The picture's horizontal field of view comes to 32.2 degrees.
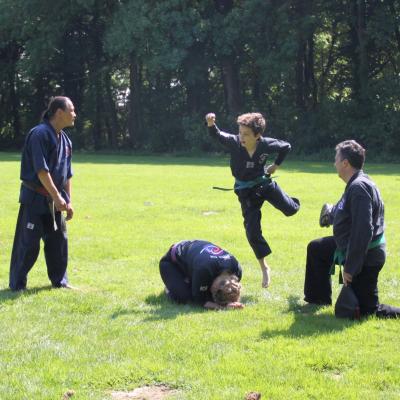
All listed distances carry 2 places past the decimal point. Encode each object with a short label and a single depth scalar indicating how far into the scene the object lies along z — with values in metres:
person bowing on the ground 6.84
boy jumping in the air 7.96
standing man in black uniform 7.53
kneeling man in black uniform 6.05
